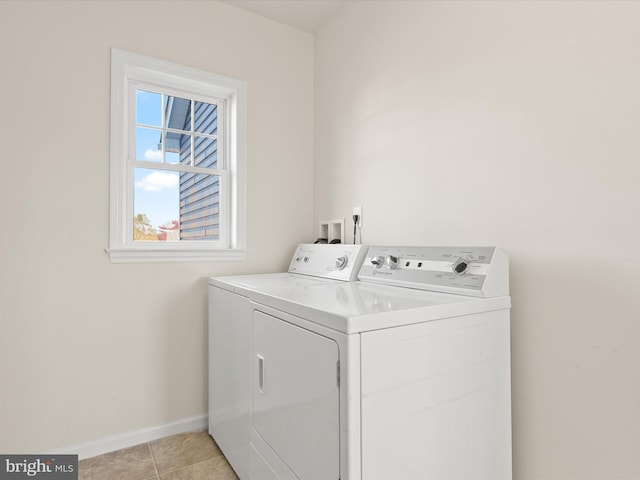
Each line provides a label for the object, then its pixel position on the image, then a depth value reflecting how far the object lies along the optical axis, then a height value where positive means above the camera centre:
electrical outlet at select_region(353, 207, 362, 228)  2.13 +0.19
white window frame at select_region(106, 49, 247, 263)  1.94 +0.52
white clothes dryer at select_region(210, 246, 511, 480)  0.96 -0.41
